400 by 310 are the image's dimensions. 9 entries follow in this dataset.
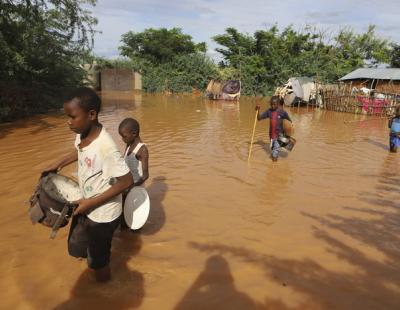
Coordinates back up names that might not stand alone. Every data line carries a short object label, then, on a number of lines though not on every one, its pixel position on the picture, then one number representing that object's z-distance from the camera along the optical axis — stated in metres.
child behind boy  4.02
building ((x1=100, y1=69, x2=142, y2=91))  31.56
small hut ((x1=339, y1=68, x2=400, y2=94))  23.36
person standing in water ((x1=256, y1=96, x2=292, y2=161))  7.82
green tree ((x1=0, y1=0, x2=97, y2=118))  11.07
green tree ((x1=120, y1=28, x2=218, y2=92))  31.66
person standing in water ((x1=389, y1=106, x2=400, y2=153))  8.98
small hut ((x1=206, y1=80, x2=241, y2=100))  25.62
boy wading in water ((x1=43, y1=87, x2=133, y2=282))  2.71
